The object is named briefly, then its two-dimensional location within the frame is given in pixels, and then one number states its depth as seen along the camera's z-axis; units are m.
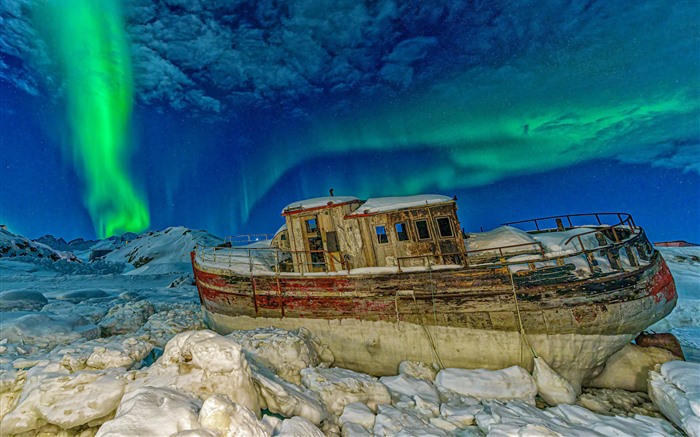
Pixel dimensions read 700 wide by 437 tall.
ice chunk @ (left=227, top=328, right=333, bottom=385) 7.94
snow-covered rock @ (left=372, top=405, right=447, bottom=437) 5.61
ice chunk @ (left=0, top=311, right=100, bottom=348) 9.41
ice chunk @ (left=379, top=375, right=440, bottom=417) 6.89
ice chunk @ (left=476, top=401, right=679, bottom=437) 5.55
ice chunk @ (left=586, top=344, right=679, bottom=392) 8.62
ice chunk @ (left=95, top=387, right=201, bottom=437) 3.35
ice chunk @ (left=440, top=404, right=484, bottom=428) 6.38
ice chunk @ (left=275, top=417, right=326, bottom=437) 4.27
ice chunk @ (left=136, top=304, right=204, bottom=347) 10.45
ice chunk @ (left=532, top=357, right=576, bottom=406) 7.92
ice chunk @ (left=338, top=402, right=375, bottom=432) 5.98
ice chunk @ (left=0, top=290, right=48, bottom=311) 14.95
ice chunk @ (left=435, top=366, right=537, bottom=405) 7.83
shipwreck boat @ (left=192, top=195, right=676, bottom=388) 8.55
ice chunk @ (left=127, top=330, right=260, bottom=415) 4.88
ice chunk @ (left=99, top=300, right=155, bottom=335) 12.04
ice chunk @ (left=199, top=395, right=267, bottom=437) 3.33
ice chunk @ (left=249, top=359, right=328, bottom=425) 5.48
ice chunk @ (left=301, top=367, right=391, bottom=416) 6.74
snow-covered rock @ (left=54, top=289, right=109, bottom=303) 18.57
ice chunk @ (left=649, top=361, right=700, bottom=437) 5.93
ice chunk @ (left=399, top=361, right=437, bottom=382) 8.92
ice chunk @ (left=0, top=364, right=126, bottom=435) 4.76
